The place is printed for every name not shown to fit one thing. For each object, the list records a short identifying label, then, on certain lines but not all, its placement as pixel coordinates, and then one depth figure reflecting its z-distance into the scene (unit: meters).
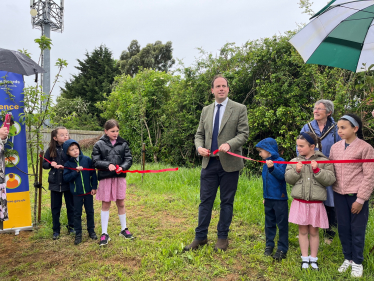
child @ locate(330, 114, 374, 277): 2.70
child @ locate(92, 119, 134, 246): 3.83
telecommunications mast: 17.91
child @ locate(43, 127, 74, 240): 4.09
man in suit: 3.43
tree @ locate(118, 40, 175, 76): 30.09
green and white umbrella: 2.84
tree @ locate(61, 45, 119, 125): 24.03
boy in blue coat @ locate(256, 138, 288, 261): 3.16
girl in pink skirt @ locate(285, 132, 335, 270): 2.86
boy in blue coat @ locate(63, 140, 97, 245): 3.91
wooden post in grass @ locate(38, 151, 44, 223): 4.58
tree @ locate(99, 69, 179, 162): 10.17
